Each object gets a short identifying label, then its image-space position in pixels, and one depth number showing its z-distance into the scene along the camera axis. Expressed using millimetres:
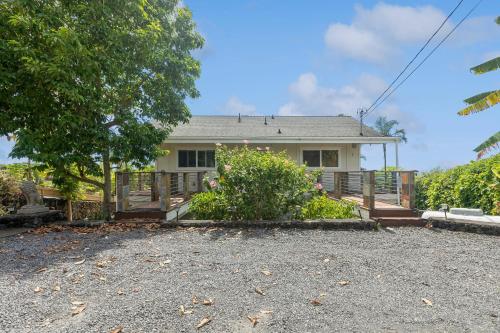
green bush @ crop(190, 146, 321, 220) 7461
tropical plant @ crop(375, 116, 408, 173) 35219
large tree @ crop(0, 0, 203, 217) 7748
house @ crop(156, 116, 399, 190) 15164
